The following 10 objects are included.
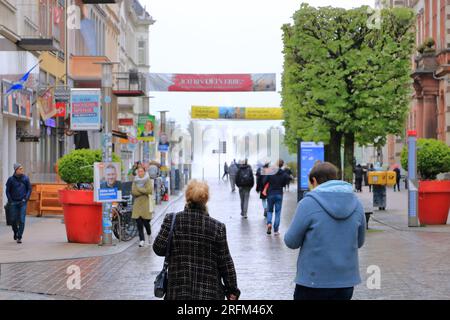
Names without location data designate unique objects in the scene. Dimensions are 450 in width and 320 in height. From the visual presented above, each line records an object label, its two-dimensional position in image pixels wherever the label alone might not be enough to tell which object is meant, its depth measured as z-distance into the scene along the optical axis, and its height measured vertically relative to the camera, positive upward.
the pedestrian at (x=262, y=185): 23.86 -0.83
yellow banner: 87.31 +3.50
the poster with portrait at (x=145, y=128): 47.78 +1.21
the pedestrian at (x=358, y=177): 52.28 -1.26
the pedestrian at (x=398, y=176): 53.81 -1.26
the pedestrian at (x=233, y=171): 52.93 -0.96
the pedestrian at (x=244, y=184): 28.77 -0.89
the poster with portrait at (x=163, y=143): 46.66 +0.45
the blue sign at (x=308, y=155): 34.81 -0.08
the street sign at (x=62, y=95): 33.34 +1.90
